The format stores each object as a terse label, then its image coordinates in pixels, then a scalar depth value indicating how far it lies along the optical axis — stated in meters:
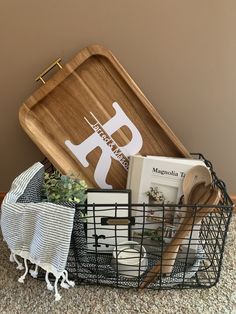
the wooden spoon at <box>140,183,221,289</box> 0.78
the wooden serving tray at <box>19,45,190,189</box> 0.99
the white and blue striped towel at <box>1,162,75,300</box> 0.74
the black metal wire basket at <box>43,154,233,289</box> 0.81
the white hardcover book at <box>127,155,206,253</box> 0.90
